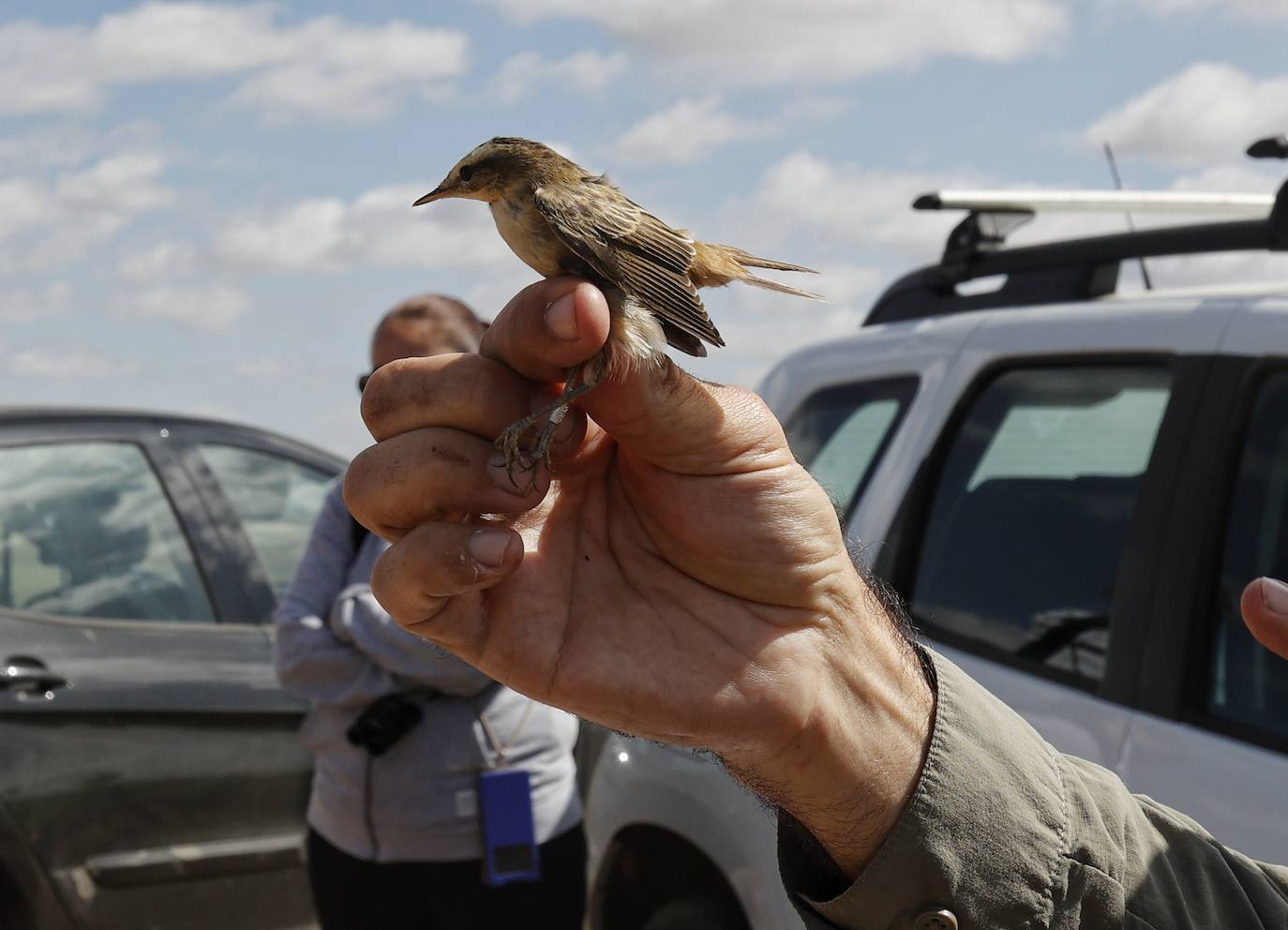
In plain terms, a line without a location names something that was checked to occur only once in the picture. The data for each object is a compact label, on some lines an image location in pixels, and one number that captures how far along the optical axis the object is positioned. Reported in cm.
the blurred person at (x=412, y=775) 376
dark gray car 458
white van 289
